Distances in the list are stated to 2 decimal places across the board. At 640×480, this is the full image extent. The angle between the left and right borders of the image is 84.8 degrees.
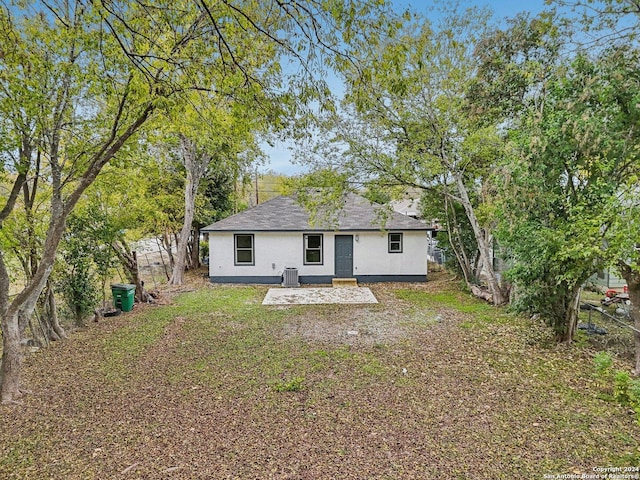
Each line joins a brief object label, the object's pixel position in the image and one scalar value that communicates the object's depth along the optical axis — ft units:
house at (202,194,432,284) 44.68
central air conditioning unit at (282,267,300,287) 43.60
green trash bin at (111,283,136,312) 31.63
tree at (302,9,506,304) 29.30
